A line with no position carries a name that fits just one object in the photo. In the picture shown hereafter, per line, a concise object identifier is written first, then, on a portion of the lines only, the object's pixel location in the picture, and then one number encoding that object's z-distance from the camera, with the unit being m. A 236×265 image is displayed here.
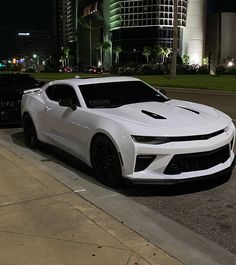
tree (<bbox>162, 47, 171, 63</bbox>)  111.94
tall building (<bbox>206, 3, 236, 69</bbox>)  133.12
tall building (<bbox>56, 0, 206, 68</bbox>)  116.25
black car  11.93
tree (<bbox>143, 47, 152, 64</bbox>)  110.75
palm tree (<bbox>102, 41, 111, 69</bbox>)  124.94
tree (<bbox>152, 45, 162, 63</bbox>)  108.56
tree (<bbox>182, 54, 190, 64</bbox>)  120.28
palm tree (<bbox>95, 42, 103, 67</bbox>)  127.49
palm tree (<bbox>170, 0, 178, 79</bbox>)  41.84
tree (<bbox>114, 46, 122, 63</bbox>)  117.72
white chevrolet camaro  5.62
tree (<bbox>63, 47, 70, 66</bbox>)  160.88
